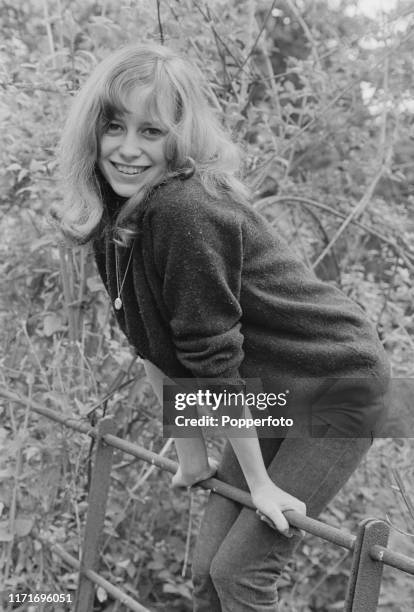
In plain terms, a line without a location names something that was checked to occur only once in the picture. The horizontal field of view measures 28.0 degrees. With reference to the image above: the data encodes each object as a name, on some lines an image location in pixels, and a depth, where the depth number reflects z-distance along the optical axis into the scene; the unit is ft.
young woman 5.74
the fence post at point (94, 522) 7.99
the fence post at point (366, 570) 4.95
